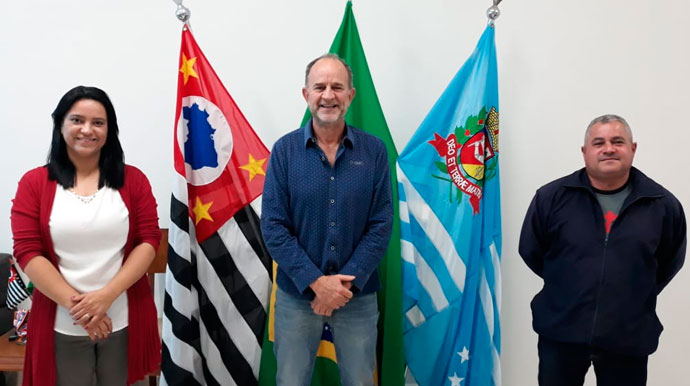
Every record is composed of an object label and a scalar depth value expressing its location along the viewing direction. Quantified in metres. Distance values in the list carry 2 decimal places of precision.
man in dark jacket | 1.64
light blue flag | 2.19
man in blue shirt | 1.65
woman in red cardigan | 1.62
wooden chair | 2.11
